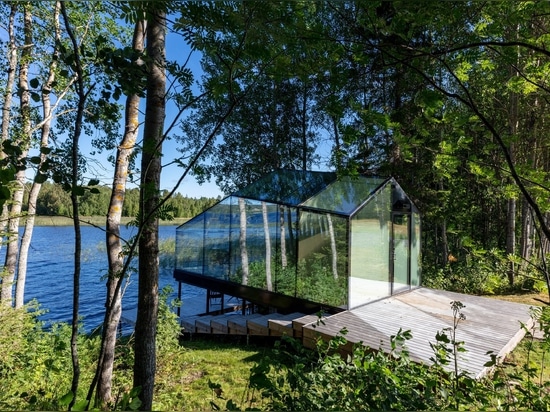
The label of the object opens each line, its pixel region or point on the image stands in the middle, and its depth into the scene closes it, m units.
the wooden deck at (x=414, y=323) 3.72
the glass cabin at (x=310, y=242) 5.21
